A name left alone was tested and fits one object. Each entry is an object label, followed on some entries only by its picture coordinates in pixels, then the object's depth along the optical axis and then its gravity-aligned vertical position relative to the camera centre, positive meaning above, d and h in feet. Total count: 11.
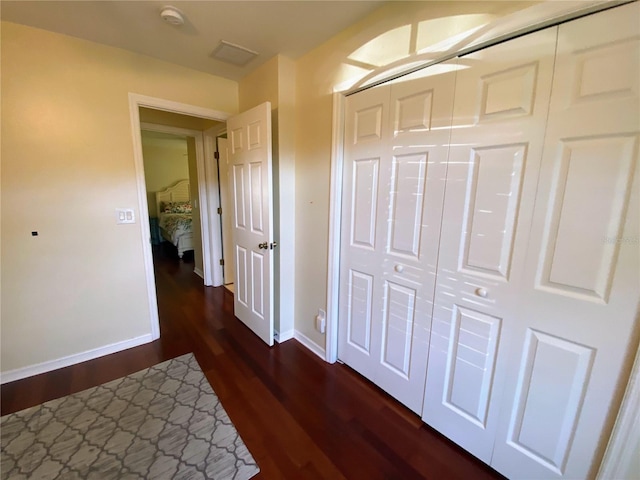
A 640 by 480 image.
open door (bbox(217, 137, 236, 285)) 11.12 -1.08
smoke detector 4.90 +3.35
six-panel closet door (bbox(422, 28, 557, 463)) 3.43 -0.34
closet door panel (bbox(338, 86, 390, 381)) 5.21 -0.65
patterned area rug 4.24 -4.45
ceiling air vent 6.24 +3.48
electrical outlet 6.83 -3.23
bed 15.92 -1.53
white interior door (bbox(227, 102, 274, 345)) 6.79 -0.54
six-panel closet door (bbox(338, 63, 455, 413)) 4.43 -0.48
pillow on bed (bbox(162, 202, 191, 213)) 19.34 -1.11
